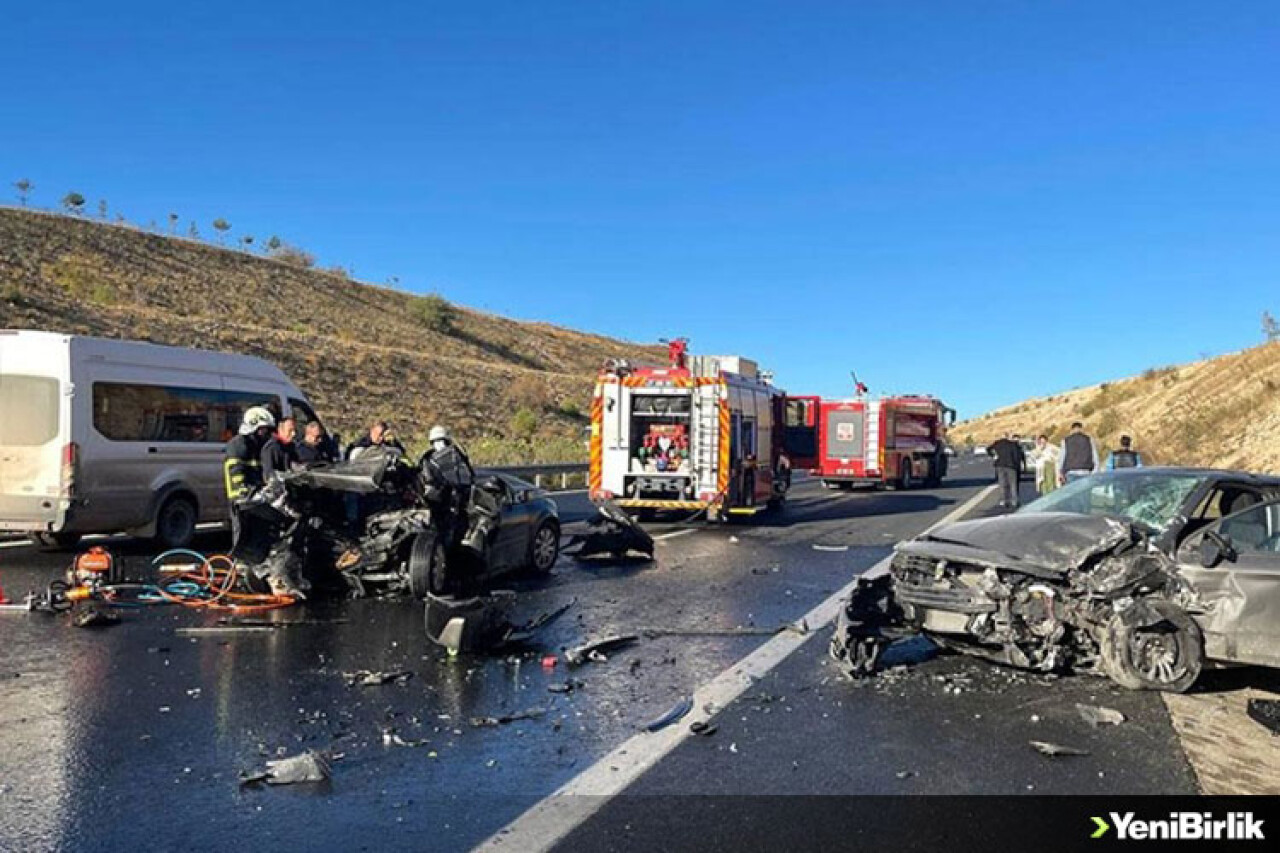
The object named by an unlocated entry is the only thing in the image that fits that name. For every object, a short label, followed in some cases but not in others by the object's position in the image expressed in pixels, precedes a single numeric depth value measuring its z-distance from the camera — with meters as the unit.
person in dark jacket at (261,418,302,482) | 10.10
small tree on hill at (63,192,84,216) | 63.88
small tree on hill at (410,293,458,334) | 71.25
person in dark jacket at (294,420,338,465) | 11.23
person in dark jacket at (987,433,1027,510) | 19.16
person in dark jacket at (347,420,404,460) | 11.00
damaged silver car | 5.92
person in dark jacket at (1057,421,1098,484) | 16.86
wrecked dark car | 8.88
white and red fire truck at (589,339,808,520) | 16.41
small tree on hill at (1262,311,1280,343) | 44.97
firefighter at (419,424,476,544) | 9.26
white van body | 10.63
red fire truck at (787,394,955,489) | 27.38
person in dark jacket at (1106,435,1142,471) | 16.33
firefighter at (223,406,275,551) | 9.81
